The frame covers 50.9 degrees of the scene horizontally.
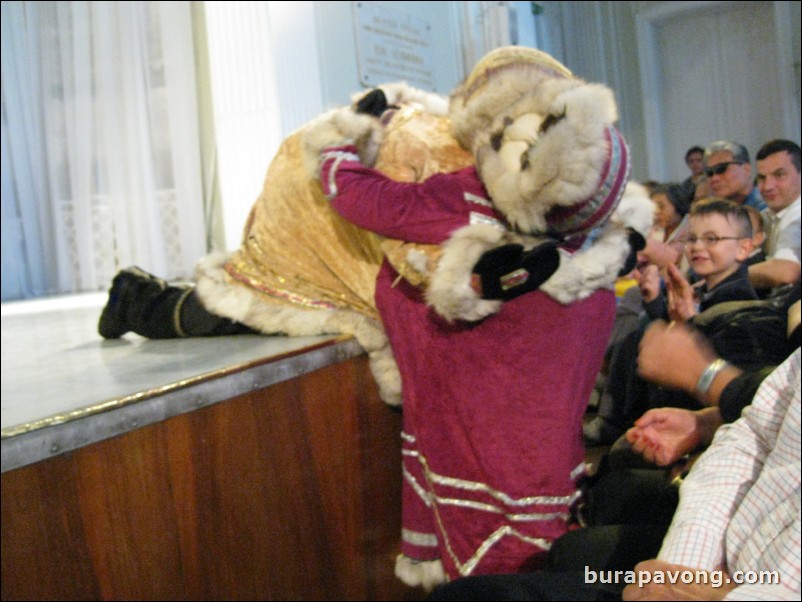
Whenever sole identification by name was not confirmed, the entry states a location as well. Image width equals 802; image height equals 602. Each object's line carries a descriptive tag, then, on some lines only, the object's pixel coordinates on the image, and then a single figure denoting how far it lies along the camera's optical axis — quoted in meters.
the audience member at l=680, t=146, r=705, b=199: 5.28
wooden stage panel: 1.27
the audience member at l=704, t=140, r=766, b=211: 3.36
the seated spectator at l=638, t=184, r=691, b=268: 3.30
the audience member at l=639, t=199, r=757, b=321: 2.14
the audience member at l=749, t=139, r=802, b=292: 2.84
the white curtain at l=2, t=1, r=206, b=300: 4.30
